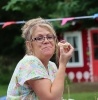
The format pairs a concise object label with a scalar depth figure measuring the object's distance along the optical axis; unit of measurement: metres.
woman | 3.60
